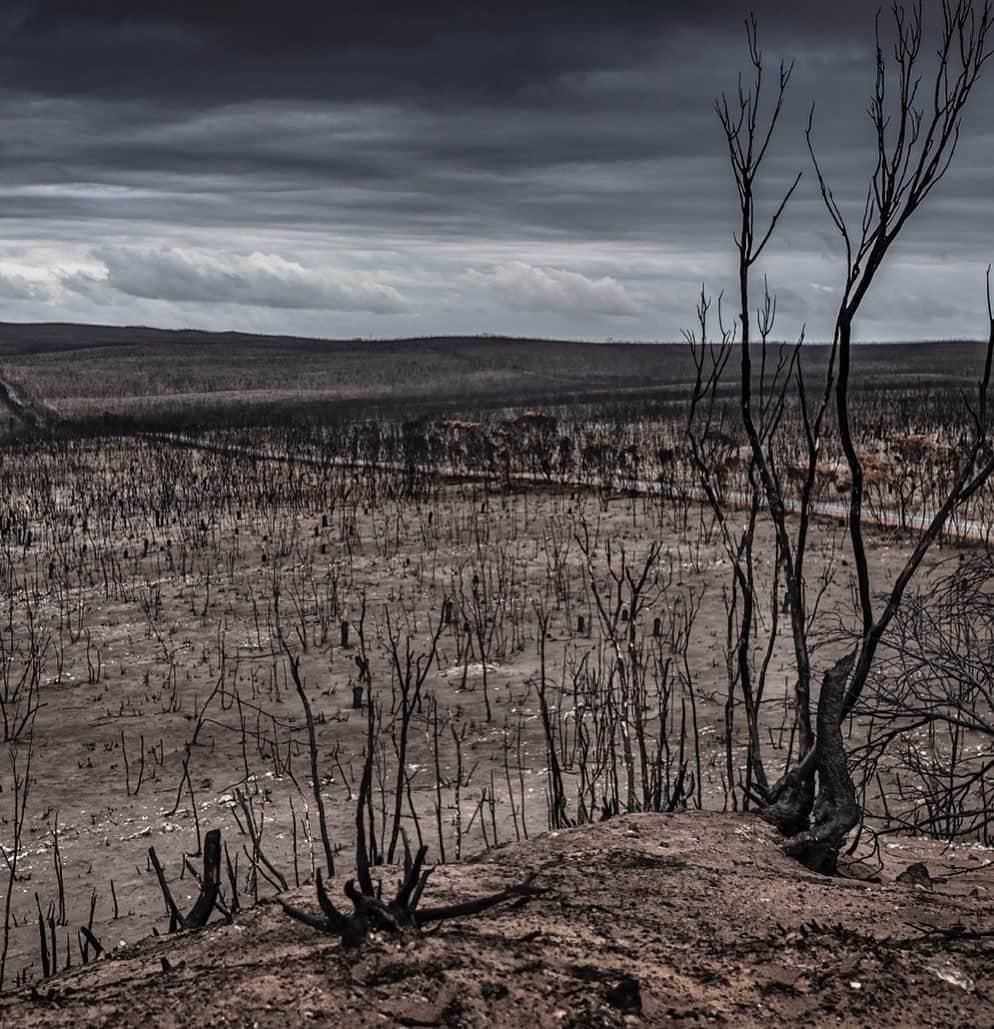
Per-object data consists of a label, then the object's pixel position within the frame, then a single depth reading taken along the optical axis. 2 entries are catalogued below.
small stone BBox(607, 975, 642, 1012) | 2.79
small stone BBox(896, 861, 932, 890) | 4.55
